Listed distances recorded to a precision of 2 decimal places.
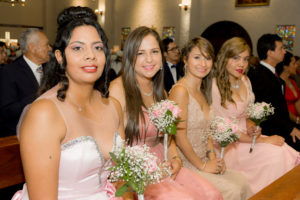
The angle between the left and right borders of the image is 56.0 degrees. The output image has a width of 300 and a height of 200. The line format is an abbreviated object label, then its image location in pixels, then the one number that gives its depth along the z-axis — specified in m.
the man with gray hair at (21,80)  3.58
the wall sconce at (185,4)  10.63
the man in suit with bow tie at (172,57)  6.52
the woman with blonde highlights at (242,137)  3.32
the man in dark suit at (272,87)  4.37
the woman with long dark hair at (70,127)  1.53
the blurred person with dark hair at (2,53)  6.28
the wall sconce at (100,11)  14.39
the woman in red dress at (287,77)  5.69
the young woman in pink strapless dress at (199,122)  2.89
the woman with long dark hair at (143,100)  2.60
